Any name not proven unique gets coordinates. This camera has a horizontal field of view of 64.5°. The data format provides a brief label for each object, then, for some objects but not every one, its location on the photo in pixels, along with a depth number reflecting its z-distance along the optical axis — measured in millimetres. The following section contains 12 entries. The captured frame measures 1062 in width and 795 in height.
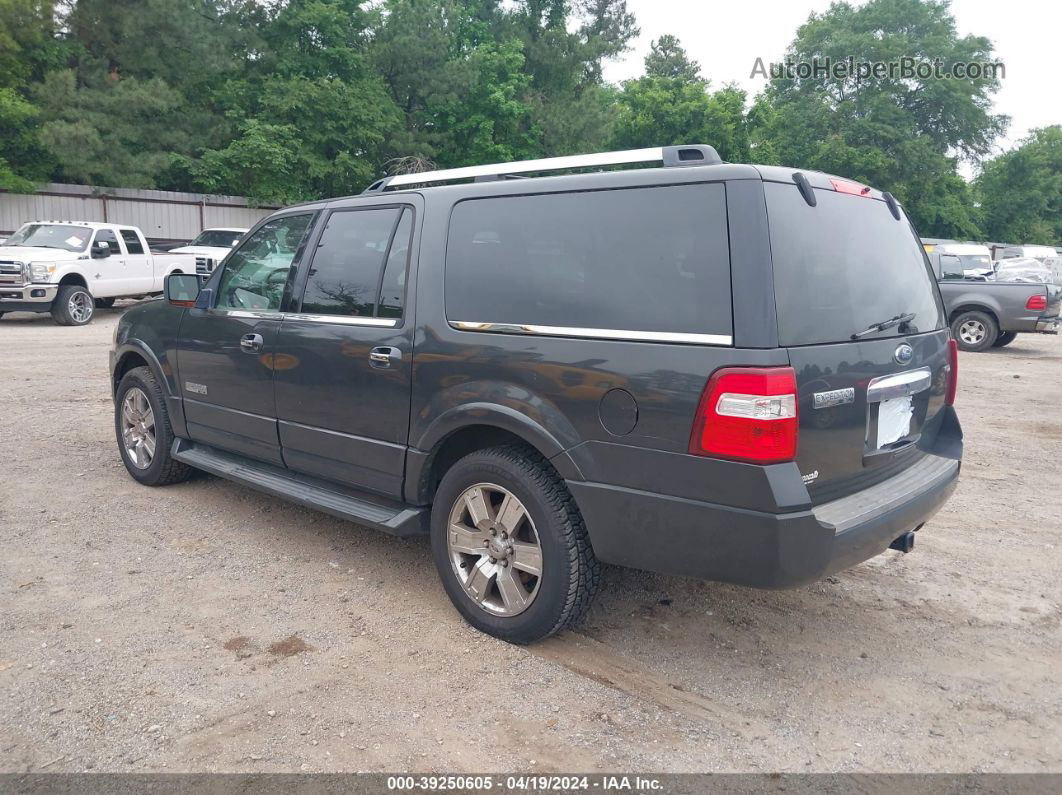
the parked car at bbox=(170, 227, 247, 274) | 19375
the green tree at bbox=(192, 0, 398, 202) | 26484
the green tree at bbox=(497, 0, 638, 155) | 33750
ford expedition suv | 2920
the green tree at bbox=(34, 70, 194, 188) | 22219
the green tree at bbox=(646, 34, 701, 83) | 58094
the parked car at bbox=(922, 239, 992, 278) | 17781
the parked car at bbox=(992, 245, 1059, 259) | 30047
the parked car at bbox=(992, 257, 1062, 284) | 18328
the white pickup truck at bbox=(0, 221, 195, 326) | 14695
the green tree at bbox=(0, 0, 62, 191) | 21203
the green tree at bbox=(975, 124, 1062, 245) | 51781
